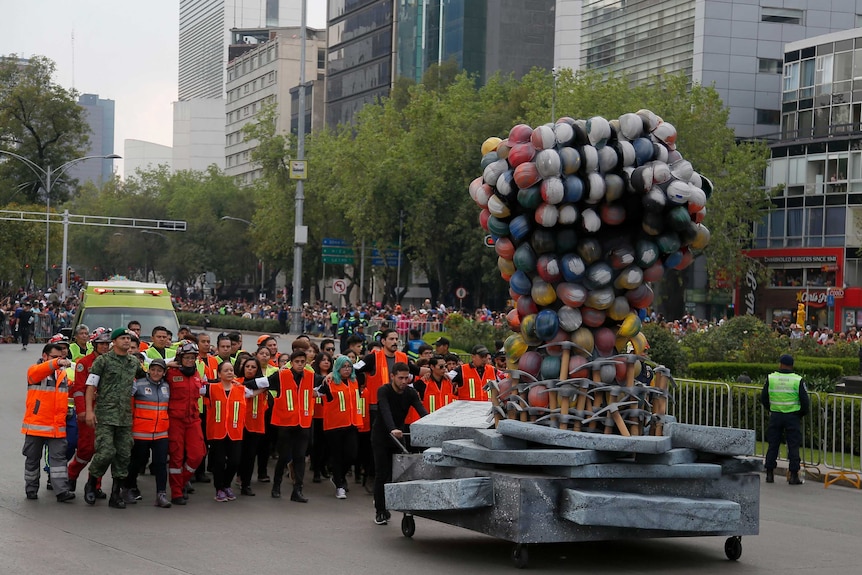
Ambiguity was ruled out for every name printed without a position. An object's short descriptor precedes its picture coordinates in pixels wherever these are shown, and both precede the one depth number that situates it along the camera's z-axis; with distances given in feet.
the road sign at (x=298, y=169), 134.00
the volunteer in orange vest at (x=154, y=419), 40.73
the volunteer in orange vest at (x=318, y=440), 46.21
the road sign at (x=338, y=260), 195.51
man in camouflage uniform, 39.65
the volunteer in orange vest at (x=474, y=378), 49.11
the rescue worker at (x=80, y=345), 54.29
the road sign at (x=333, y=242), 193.57
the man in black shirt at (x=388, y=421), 38.60
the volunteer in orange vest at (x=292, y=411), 43.57
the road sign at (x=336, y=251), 194.08
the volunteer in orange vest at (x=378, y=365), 46.65
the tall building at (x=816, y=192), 186.60
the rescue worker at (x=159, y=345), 46.80
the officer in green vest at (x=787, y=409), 51.42
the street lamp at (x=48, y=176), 192.66
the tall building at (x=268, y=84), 395.20
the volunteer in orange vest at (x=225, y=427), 42.73
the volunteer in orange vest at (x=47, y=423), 40.32
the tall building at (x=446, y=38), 274.57
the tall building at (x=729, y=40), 204.03
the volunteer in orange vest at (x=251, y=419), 44.04
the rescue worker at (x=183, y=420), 41.45
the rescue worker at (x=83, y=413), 41.27
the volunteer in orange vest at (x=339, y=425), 44.21
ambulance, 73.82
